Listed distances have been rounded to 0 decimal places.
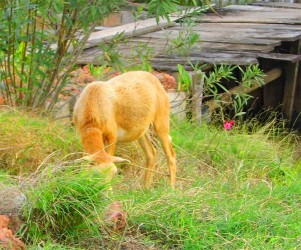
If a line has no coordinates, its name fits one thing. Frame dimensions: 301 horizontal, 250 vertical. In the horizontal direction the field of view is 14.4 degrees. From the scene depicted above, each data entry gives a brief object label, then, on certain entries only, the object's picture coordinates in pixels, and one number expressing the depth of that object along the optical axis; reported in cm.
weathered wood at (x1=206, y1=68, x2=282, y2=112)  1393
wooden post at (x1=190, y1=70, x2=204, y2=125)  1312
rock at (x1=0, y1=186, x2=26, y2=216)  765
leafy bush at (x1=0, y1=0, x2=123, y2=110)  1048
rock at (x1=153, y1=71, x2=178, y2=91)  1320
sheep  877
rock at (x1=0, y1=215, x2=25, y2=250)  689
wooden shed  1499
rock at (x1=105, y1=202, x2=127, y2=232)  774
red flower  1264
